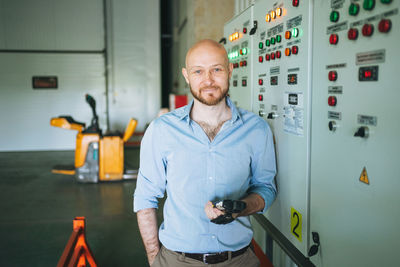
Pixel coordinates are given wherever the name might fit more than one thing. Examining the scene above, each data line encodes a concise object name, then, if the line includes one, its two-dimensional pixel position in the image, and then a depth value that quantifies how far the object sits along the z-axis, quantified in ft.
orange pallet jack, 23.95
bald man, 6.85
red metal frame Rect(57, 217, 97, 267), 10.59
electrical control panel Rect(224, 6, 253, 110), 10.74
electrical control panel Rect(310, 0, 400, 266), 5.03
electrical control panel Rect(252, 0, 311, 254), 7.48
